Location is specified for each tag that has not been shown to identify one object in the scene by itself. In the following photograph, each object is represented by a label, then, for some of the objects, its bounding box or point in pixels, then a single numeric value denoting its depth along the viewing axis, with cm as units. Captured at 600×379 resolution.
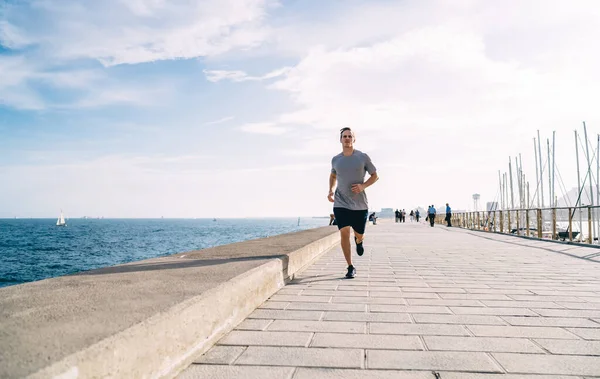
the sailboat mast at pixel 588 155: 3588
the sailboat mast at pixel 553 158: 4116
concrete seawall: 175
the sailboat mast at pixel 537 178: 4281
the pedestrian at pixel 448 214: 3259
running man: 603
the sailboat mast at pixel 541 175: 4234
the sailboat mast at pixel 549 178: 4119
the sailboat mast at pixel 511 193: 4872
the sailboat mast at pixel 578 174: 3584
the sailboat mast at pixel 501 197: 5306
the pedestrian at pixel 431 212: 3300
